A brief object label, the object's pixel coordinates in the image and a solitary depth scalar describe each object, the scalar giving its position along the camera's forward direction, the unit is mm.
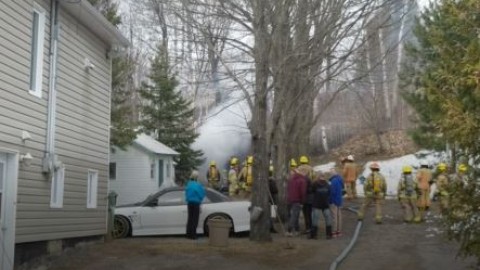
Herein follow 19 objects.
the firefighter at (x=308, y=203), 16688
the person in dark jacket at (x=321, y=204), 16391
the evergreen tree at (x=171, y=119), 35656
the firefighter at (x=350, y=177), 24027
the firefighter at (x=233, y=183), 25078
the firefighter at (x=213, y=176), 26422
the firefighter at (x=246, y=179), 23955
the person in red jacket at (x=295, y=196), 16484
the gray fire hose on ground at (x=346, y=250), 12534
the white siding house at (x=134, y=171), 30391
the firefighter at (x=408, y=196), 18734
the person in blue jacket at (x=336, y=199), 17000
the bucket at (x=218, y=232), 14664
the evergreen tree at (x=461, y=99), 8031
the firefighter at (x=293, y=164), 20125
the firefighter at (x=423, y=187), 19797
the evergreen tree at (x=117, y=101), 24375
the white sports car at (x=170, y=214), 17234
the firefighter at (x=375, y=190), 18609
